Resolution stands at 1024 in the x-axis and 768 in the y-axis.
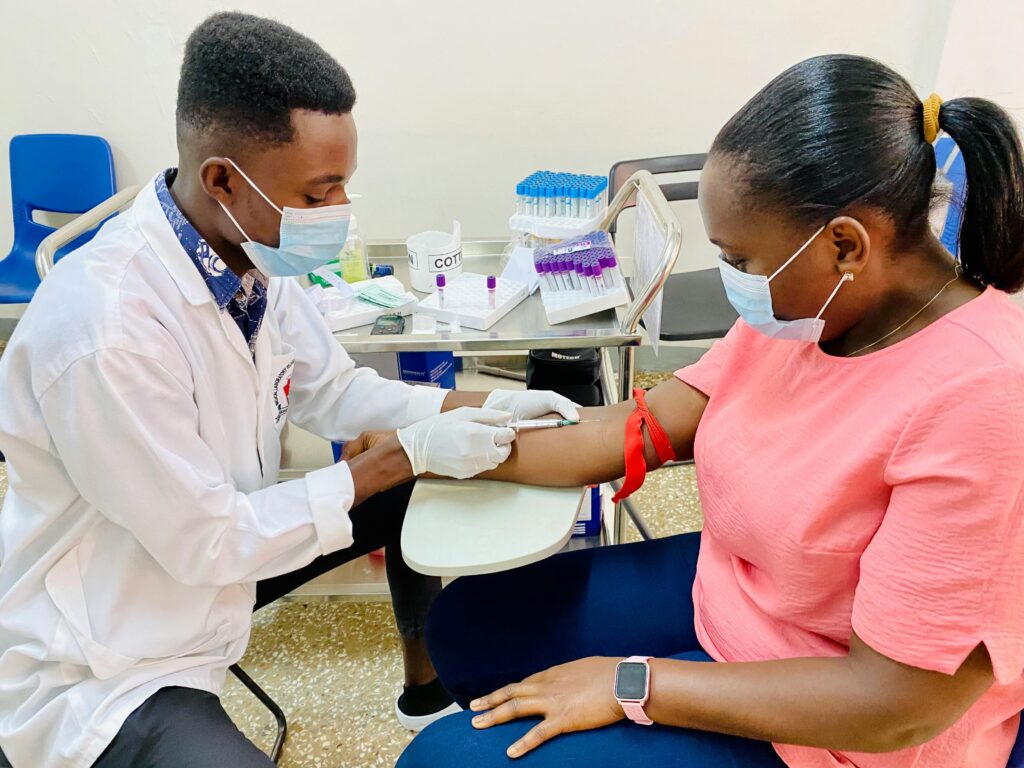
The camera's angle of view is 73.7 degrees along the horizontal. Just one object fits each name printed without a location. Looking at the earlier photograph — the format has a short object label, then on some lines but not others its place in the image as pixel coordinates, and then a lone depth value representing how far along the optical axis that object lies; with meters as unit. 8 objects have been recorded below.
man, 0.86
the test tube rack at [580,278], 1.50
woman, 0.65
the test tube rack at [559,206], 1.74
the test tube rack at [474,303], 1.52
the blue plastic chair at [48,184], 2.62
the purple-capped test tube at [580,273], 1.58
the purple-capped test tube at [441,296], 1.59
